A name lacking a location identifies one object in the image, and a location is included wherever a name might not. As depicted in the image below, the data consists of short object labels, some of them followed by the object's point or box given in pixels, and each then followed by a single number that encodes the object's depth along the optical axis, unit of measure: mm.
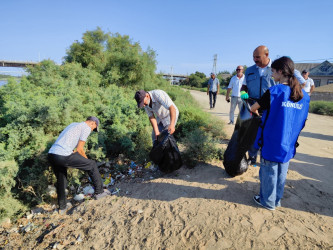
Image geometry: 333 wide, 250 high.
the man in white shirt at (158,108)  3307
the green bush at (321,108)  11117
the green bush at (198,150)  4109
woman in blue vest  2127
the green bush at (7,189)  3414
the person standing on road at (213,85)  9648
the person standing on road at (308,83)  6373
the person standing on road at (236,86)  5834
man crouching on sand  3301
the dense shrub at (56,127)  3793
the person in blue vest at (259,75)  3178
